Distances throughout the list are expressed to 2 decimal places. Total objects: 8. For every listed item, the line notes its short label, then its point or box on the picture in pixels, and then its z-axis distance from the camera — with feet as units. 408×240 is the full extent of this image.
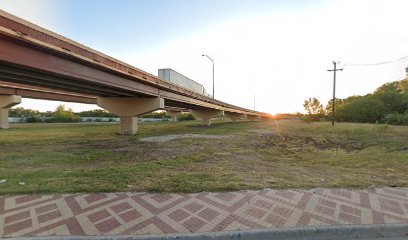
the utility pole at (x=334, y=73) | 108.27
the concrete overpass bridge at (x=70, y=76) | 24.28
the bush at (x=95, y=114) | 233.76
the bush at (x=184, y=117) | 255.56
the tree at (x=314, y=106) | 171.32
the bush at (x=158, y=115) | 270.96
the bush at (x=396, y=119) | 115.79
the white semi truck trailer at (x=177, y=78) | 79.92
